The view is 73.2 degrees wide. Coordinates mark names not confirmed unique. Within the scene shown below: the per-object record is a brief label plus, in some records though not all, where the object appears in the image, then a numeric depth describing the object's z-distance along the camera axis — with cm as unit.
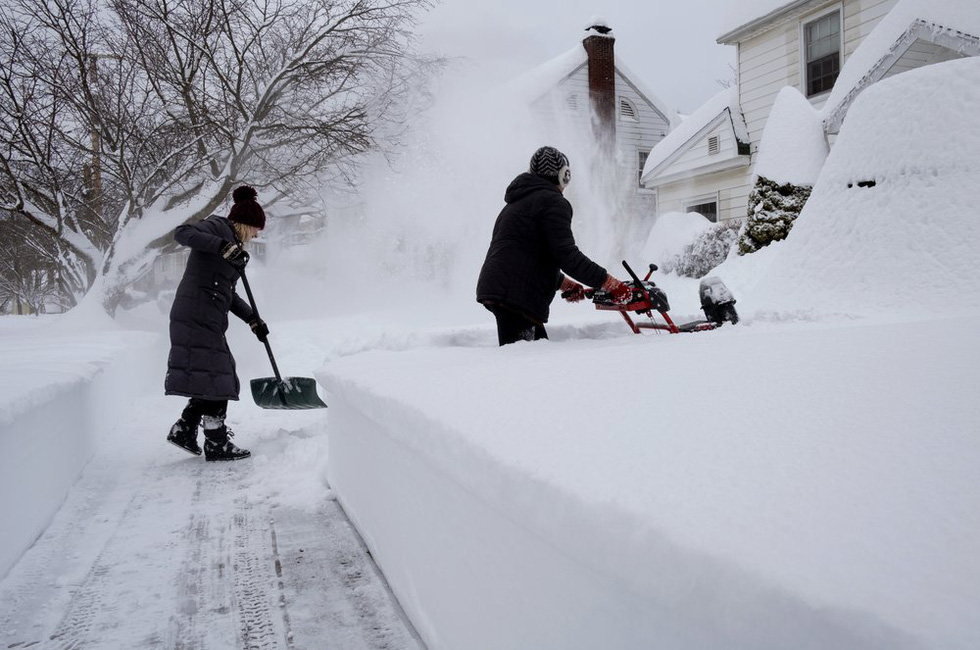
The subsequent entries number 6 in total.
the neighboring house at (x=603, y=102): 2125
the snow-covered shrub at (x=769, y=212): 1033
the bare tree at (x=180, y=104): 1072
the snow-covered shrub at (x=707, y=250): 1230
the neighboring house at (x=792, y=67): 1003
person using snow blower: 352
